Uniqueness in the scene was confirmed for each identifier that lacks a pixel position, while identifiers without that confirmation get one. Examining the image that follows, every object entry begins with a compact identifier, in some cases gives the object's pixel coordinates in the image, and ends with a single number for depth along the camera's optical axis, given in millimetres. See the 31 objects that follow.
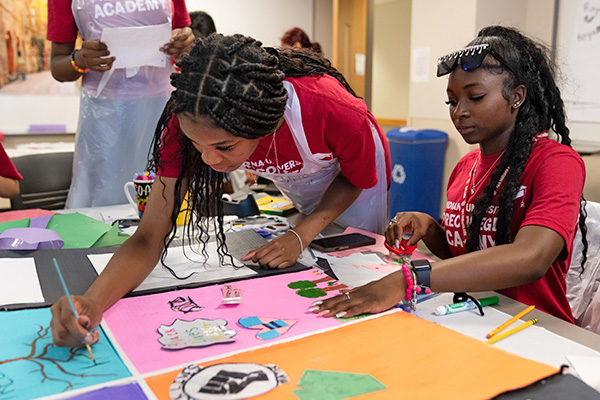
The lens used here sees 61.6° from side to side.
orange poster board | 558
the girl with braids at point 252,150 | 820
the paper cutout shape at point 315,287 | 850
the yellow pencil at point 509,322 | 703
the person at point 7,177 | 1494
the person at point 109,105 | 1639
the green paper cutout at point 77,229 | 1121
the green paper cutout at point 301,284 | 883
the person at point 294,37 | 3741
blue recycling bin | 3572
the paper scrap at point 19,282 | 802
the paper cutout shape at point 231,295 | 805
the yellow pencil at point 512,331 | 688
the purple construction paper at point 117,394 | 538
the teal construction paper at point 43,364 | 560
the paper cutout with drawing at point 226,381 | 546
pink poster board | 643
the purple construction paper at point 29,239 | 1057
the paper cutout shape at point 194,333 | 667
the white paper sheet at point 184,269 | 908
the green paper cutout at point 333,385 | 545
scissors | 1059
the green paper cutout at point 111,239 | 1140
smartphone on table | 1112
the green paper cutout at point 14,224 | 1206
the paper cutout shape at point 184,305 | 784
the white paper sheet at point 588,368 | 587
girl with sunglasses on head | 858
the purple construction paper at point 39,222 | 1211
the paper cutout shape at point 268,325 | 699
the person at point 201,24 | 2490
